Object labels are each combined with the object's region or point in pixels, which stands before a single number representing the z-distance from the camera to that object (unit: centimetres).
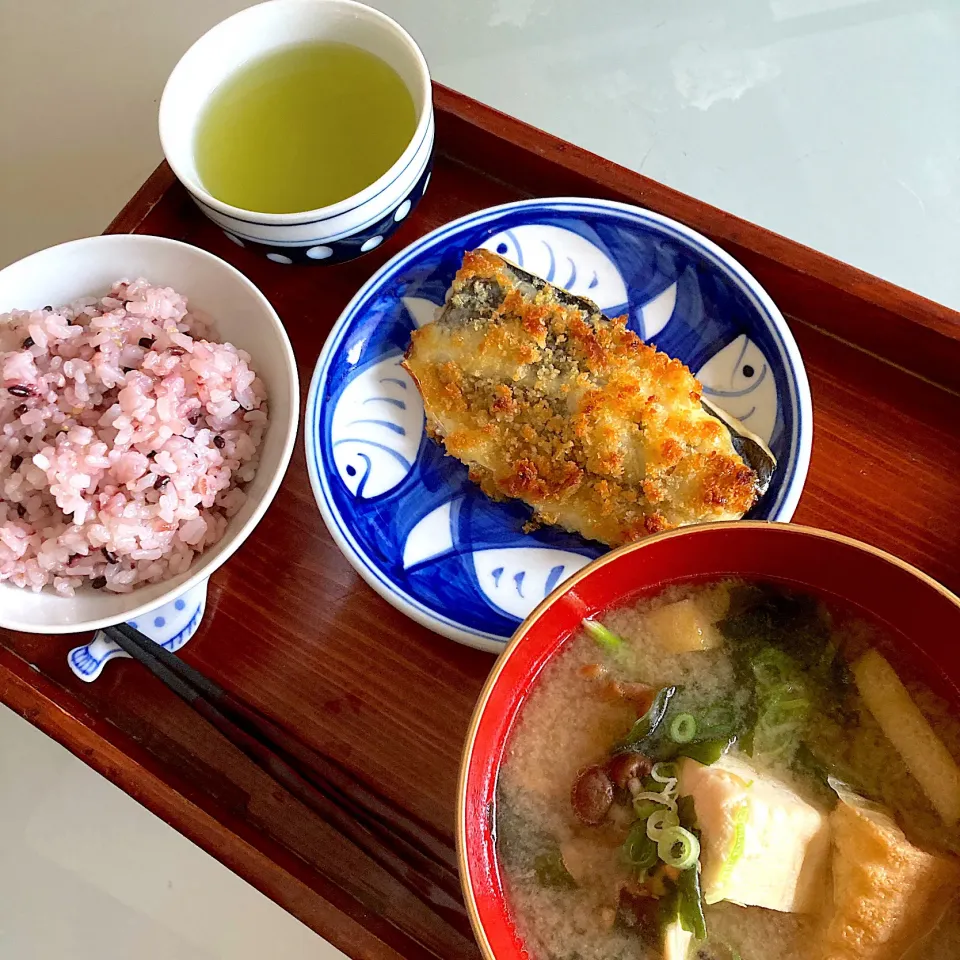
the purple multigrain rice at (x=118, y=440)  33
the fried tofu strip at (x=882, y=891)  26
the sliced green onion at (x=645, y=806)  28
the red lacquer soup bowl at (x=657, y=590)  27
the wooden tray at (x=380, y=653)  32
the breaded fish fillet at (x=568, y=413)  33
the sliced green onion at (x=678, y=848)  27
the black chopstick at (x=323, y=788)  32
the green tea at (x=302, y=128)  37
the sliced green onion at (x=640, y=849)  28
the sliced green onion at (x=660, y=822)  28
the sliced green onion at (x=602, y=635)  29
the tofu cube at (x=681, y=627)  29
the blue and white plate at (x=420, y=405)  33
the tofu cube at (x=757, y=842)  27
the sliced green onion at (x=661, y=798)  28
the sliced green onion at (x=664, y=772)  28
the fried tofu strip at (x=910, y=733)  27
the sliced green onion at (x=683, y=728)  28
